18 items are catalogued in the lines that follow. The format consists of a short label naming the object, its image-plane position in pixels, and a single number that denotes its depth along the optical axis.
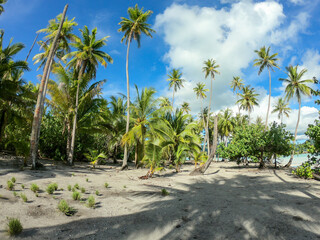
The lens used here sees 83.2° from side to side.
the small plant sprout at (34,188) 5.64
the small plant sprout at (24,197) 4.82
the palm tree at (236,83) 38.40
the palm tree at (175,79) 34.72
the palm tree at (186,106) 47.53
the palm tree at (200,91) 38.44
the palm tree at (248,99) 34.92
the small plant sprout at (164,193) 6.90
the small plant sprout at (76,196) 5.50
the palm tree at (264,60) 25.97
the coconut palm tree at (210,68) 33.41
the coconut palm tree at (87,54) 16.29
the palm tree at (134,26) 16.62
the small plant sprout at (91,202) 5.11
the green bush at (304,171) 10.18
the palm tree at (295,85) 22.38
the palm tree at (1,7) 14.99
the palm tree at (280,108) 39.96
